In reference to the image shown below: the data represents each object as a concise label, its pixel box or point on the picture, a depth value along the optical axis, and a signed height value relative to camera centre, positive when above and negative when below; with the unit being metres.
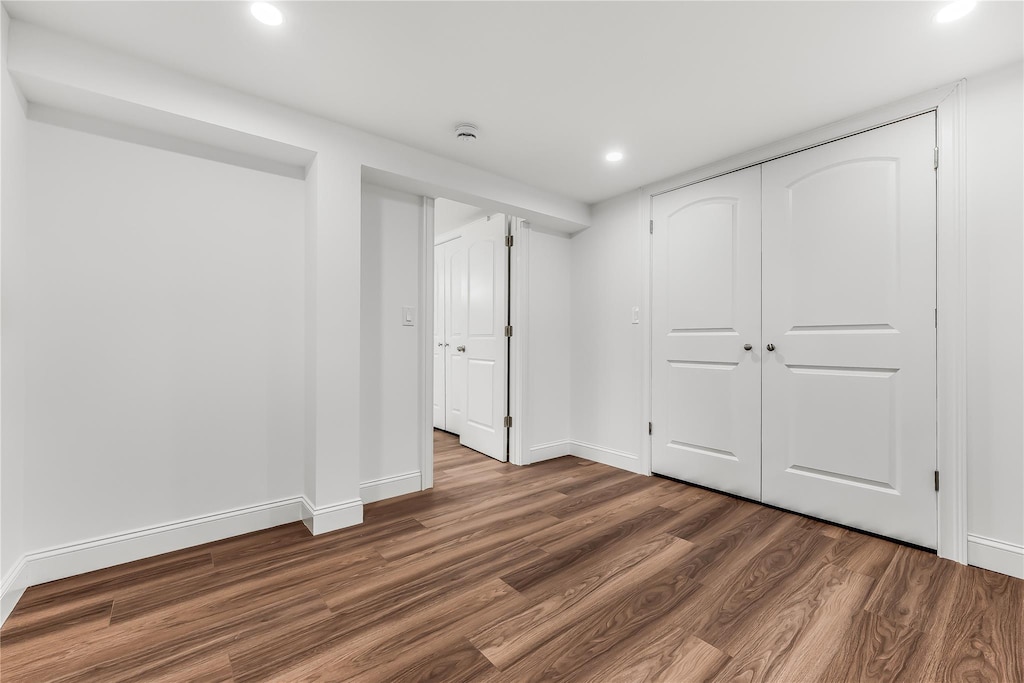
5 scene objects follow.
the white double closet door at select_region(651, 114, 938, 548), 2.10 +0.04
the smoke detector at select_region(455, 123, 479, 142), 2.37 +1.17
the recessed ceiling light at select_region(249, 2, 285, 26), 1.54 +1.20
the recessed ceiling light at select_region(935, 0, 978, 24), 1.53 +1.19
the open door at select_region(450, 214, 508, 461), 3.71 +0.02
